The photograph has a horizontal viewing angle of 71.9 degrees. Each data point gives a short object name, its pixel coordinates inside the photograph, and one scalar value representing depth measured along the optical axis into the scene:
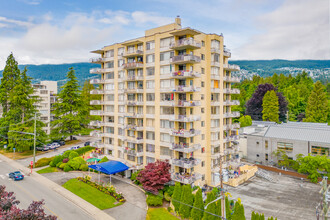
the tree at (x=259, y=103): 89.38
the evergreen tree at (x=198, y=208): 27.92
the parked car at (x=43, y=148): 60.19
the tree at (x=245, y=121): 78.25
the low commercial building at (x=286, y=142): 48.34
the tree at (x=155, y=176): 33.84
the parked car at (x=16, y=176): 40.22
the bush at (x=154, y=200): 32.28
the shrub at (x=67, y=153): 51.14
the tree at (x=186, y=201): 29.08
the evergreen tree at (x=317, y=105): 78.69
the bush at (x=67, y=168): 45.78
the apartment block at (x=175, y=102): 37.04
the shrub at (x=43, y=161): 48.83
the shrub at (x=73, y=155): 50.41
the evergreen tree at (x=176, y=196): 30.48
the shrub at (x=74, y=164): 46.22
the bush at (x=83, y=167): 45.84
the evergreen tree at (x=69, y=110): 63.78
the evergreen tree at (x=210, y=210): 26.18
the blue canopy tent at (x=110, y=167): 38.22
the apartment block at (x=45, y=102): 76.62
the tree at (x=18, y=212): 15.18
